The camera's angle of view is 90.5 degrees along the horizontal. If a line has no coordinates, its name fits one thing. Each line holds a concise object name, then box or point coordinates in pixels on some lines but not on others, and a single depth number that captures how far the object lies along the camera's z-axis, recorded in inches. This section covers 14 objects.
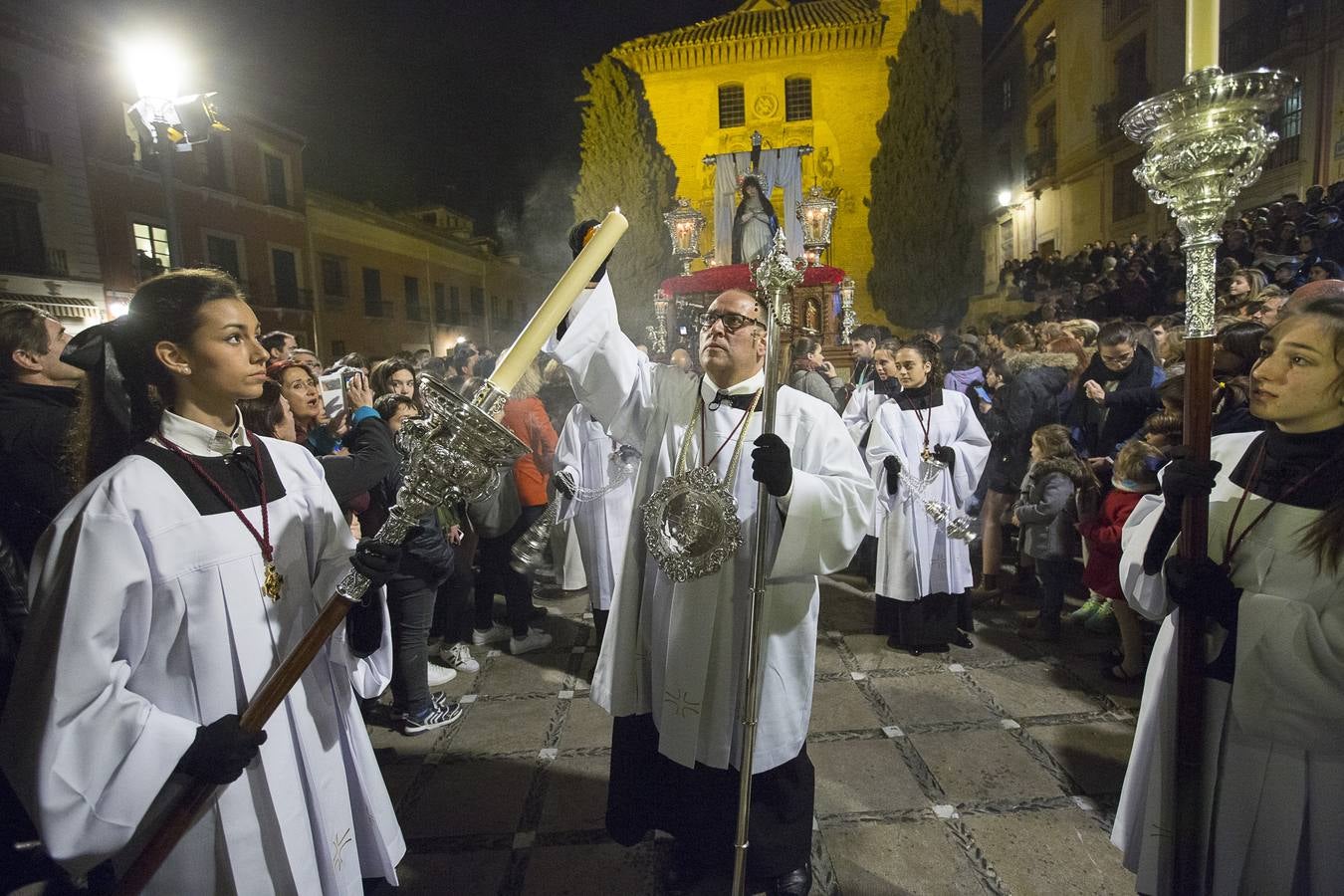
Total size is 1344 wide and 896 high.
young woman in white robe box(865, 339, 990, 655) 183.6
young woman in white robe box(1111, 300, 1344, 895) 67.1
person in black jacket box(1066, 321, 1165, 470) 183.5
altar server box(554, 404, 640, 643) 185.8
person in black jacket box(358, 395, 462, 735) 143.9
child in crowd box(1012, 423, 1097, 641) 183.0
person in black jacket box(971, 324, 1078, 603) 222.7
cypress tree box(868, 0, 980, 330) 814.3
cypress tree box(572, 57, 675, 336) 881.5
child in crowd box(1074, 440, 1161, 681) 159.6
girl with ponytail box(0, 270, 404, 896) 56.1
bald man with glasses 92.0
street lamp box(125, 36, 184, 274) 239.8
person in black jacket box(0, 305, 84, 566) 103.7
